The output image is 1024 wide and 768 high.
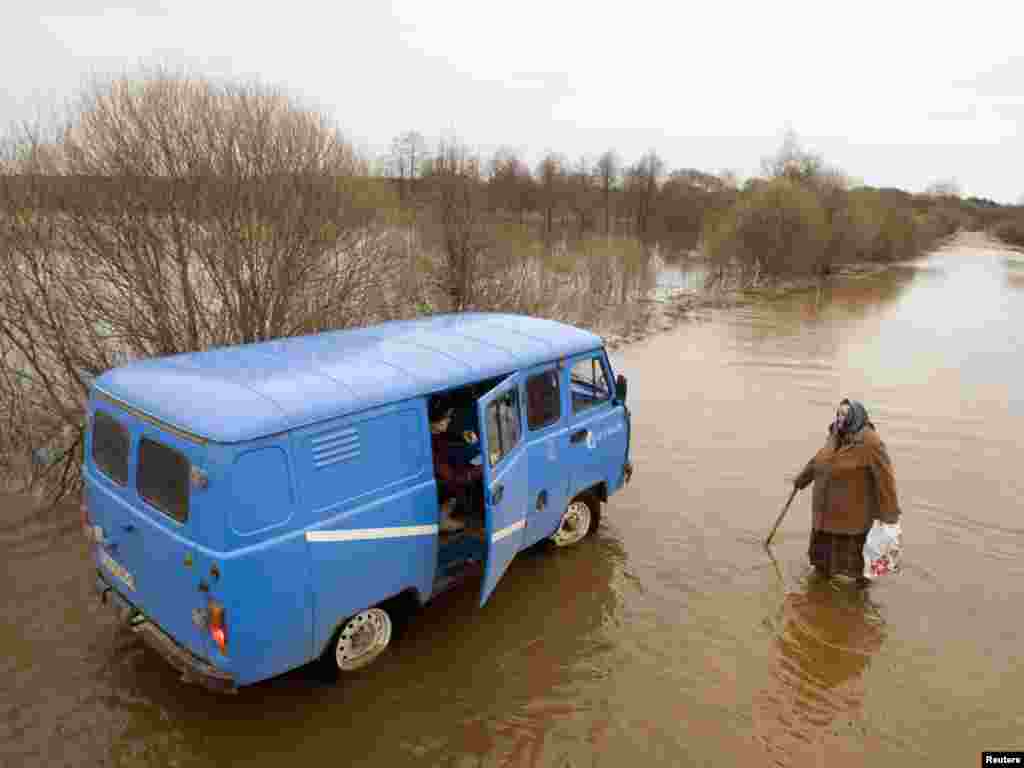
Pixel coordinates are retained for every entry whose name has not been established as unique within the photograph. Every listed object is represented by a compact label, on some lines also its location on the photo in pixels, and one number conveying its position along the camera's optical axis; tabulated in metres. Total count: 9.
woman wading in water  6.35
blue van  4.12
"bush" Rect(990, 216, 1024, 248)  98.50
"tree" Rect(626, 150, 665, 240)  62.97
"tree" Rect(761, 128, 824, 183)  59.22
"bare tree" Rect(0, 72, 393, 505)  8.85
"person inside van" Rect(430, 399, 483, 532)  6.01
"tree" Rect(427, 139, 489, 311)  16.86
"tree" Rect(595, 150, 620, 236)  69.62
